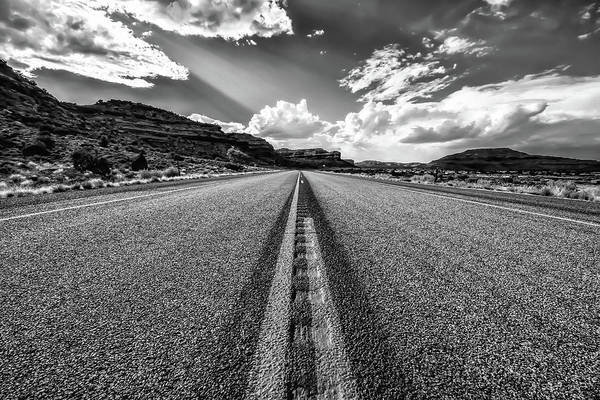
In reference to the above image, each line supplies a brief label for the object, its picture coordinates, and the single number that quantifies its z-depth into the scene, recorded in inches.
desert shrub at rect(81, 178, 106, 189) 424.0
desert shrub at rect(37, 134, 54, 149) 1079.0
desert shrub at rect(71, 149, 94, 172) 826.3
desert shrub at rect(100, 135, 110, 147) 1413.6
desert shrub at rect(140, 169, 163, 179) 705.6
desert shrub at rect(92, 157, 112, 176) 845.7
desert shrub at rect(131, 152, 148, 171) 1066.7
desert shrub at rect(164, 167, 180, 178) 839.7
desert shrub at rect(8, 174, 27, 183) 573.6
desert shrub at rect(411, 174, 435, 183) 850.2
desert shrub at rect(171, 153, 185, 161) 1626.7
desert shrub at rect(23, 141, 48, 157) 960.9
